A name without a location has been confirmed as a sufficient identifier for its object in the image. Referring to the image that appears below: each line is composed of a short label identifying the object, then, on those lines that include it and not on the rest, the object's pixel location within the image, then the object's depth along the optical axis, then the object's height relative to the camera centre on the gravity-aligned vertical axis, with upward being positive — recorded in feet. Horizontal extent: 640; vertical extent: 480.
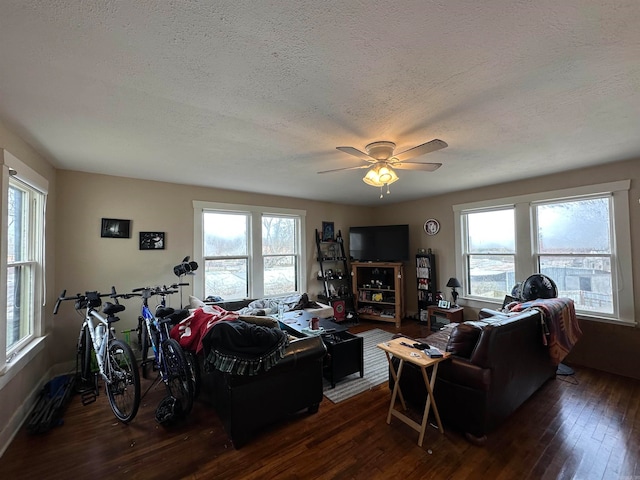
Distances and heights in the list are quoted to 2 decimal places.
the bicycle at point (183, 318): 8.05 -2.50
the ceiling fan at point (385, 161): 7.80 +2.66
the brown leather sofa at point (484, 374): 6.66 -3.54
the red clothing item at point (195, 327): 7.75 -2.33
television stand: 17.31 -2.94
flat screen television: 17.94 +0.23
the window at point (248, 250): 14.19 -0.06
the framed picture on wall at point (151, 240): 12.22 +0.49
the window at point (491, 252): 13.92 -0.42
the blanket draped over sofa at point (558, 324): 8.42 -2.74
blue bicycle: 7.69 -3.35
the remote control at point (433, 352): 6.96 -2.90
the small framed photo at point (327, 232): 18.52 +1.11
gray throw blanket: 6.44 -2.47
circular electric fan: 10.79 -1.84
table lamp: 15.16 -2.34
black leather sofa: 6.68 -3.93
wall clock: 17.05 +1.26
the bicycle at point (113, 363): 7.50 -3.36
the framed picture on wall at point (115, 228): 11.38 +1.03
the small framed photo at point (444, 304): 15.10 -3.36
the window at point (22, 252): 6.93 +0.04
